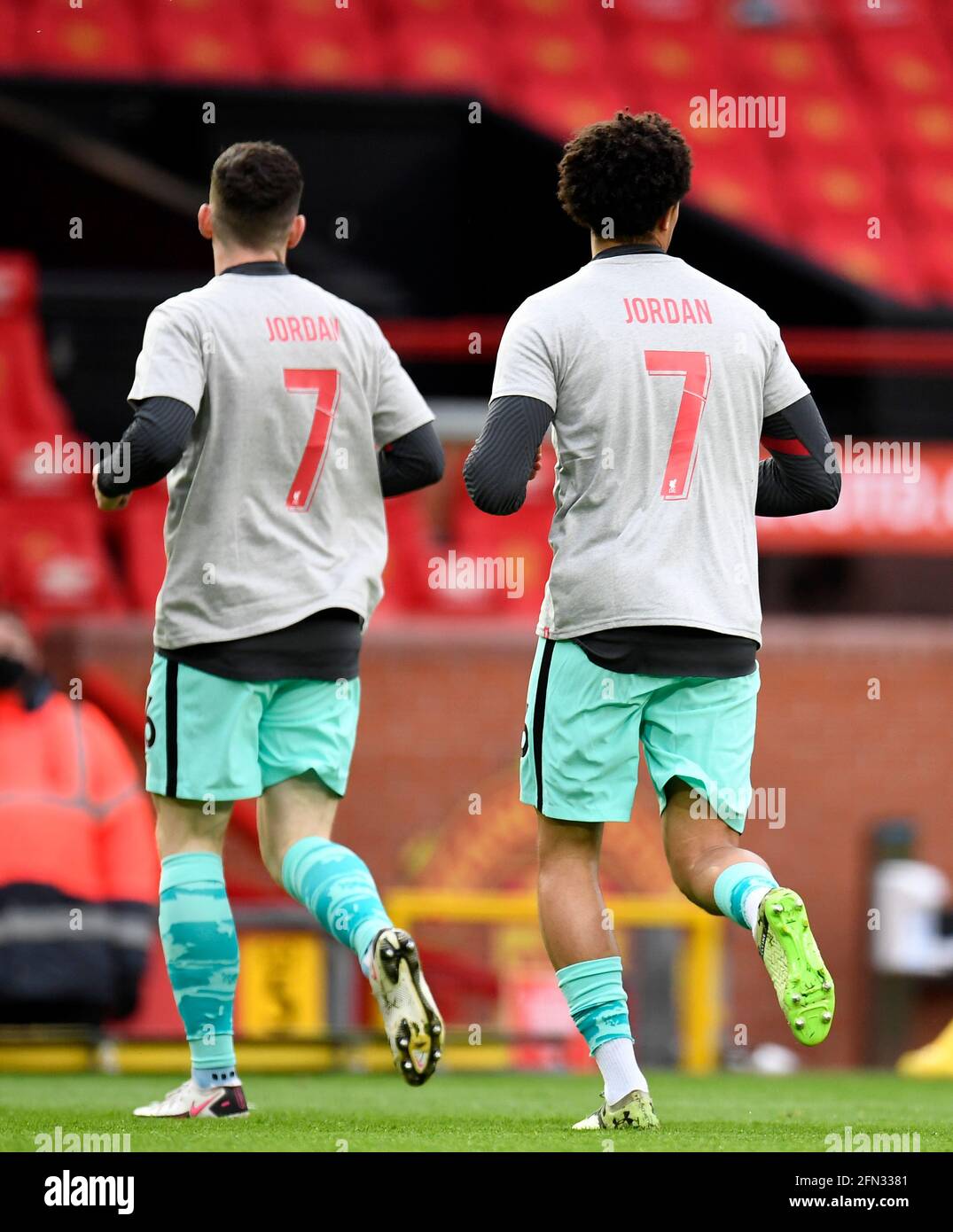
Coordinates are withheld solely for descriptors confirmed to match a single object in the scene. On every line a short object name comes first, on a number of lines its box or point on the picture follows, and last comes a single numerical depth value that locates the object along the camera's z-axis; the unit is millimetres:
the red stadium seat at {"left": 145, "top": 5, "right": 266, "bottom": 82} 12039
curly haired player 3947
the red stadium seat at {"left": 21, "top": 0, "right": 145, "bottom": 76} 11719
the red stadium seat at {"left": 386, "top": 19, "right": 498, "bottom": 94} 12461
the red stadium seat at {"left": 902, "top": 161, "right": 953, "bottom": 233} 12336
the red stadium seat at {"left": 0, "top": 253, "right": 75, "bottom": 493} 9430
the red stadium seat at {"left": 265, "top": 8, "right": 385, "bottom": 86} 12281
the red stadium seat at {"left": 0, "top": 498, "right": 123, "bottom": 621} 9266
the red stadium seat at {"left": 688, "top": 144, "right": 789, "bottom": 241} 11836
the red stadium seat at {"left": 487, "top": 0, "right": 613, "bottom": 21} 13234
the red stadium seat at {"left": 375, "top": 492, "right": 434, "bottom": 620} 9633
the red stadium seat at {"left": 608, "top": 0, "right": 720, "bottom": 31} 13609
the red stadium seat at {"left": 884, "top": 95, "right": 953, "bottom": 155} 12930
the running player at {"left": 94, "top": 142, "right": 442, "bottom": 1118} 4188
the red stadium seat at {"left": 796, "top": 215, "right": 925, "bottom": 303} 11547
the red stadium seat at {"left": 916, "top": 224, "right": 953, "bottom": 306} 11672
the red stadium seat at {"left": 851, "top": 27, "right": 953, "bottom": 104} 13555
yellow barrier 8016
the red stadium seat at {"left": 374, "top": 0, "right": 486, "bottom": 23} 12969
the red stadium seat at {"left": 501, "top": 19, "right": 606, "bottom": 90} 12711
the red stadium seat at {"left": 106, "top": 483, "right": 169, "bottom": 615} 9328
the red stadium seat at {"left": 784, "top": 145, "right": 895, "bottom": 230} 12195
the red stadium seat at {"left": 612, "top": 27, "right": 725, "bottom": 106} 12852
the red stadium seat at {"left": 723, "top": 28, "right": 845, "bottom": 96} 13266
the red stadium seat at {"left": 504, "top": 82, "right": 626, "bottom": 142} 12258
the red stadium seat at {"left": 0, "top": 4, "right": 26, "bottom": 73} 11562
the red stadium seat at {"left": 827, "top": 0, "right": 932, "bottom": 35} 14125
